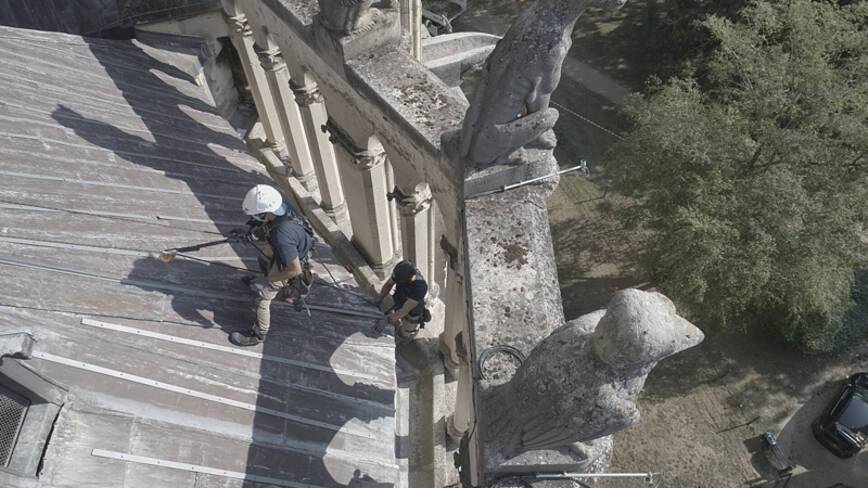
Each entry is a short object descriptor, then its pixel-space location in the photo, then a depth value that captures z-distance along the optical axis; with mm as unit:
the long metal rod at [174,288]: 6555
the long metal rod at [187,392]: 5848
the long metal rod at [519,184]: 7125
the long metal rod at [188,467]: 5488
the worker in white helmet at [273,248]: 7074
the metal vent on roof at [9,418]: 4832
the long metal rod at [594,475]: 4922
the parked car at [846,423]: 15680
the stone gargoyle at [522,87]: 5344
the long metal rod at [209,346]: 6366
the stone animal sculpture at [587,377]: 3967
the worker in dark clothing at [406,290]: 9070
